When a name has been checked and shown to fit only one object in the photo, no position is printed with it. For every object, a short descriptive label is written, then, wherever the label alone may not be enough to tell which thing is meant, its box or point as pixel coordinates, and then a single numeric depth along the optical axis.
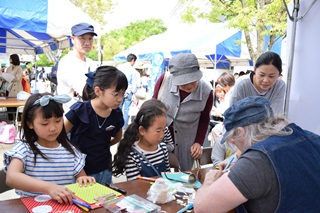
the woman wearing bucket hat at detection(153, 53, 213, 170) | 2.50
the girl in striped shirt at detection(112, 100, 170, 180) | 2.03
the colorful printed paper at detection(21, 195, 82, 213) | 1.33
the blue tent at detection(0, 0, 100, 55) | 4.69
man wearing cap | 3.01
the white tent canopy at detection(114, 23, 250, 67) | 10.15
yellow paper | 1.45
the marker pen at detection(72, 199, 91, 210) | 1.37
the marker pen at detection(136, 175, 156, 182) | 1.80
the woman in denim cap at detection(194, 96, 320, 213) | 1.07
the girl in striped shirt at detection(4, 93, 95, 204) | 1.64
